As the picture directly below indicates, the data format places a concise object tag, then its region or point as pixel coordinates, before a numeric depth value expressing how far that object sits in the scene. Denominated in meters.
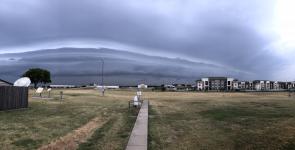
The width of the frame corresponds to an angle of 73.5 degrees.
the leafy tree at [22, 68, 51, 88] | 76.22
